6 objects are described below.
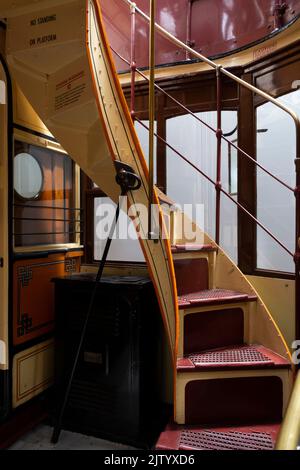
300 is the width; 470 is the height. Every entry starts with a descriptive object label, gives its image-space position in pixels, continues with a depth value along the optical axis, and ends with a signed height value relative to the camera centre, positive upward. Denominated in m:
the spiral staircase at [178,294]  1.54 -0.35
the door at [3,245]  1.93 -0.07
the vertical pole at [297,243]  1.65 -0.05
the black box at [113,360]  1.98 -0.80
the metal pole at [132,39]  2.11 +1.29
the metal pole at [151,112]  1.42 +0.55
